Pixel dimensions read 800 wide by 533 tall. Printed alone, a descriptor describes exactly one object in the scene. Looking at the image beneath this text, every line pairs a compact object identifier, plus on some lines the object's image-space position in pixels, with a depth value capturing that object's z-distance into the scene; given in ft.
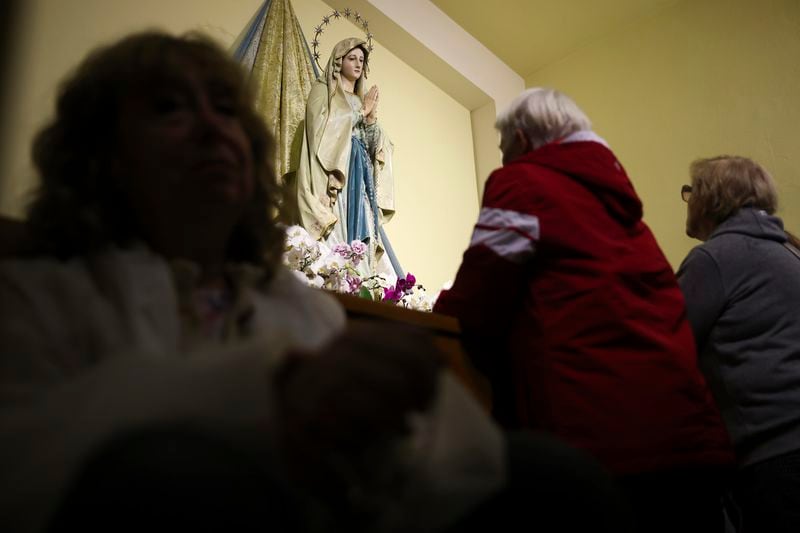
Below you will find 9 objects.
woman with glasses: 3.87
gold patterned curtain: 8.59
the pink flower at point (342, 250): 6.30
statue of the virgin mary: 8.20
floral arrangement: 5.68
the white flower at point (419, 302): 7.06
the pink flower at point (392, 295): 6.31
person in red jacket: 2.95
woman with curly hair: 1.12
